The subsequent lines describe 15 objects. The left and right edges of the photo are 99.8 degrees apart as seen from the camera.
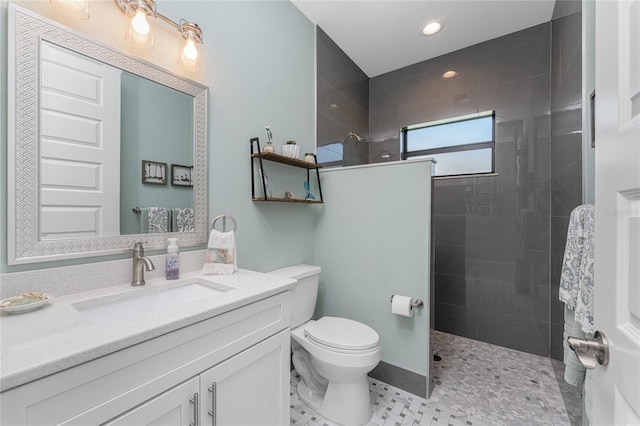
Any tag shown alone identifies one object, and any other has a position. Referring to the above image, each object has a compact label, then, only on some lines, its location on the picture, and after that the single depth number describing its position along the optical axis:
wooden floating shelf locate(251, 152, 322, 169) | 1.64
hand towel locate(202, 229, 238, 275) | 1.31
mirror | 0.89
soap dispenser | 1.20
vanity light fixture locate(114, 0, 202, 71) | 1.09
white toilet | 1.44
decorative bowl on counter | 0.75
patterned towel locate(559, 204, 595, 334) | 1.09
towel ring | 1.44
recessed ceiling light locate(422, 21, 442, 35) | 2.21
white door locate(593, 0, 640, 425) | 0.45
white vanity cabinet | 0.57
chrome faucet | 1.09
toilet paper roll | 1.69
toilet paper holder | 1.69
